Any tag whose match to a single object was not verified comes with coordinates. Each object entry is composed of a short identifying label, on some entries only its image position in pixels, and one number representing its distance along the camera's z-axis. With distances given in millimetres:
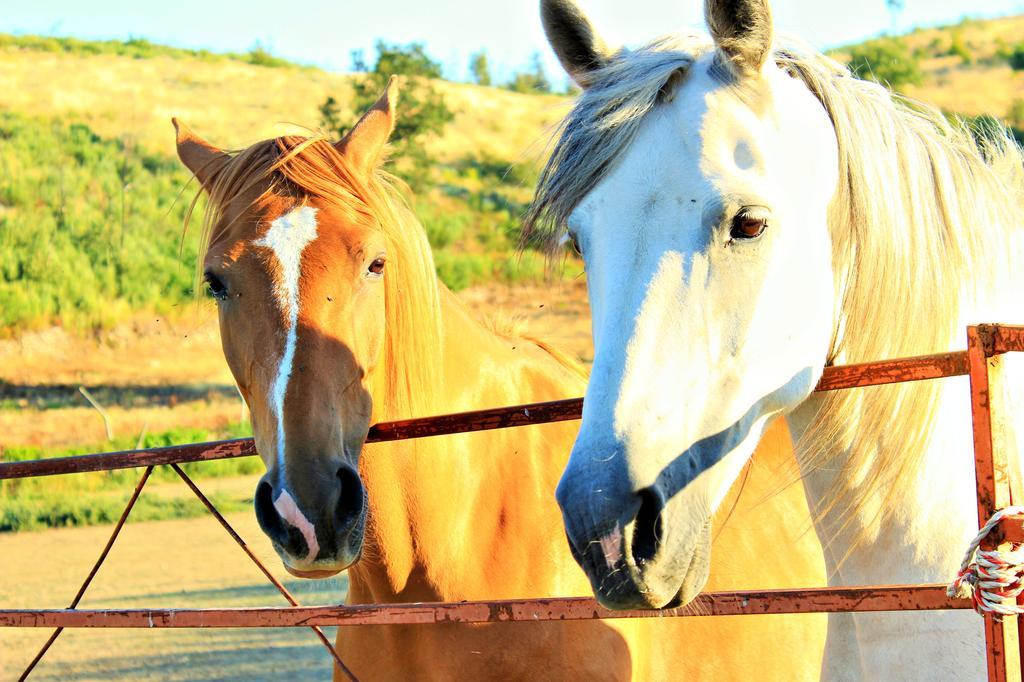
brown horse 2307
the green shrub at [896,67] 35584
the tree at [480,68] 60200
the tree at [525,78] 54312
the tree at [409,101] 24356
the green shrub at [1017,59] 43031
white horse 1524
